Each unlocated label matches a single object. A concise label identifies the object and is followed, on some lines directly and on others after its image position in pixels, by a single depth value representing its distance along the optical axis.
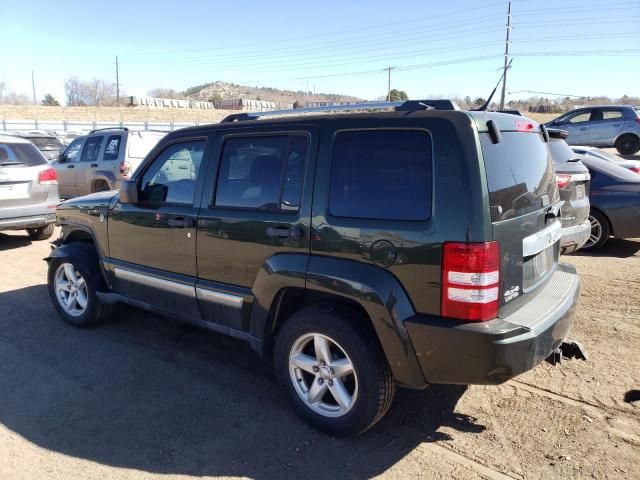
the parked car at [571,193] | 5.66
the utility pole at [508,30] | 50.27
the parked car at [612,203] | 7.07
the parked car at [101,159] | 10.52
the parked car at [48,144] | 16.36
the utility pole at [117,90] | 87.19
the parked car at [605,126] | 17.95
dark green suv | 2.68
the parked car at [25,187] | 8.18
